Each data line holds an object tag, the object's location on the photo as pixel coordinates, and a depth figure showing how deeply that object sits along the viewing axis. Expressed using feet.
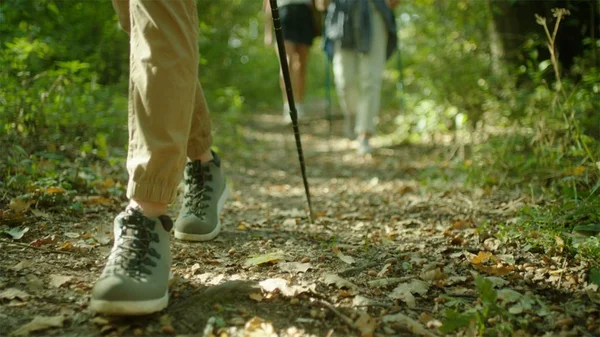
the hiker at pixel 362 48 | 17.67
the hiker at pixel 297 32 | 21.88
